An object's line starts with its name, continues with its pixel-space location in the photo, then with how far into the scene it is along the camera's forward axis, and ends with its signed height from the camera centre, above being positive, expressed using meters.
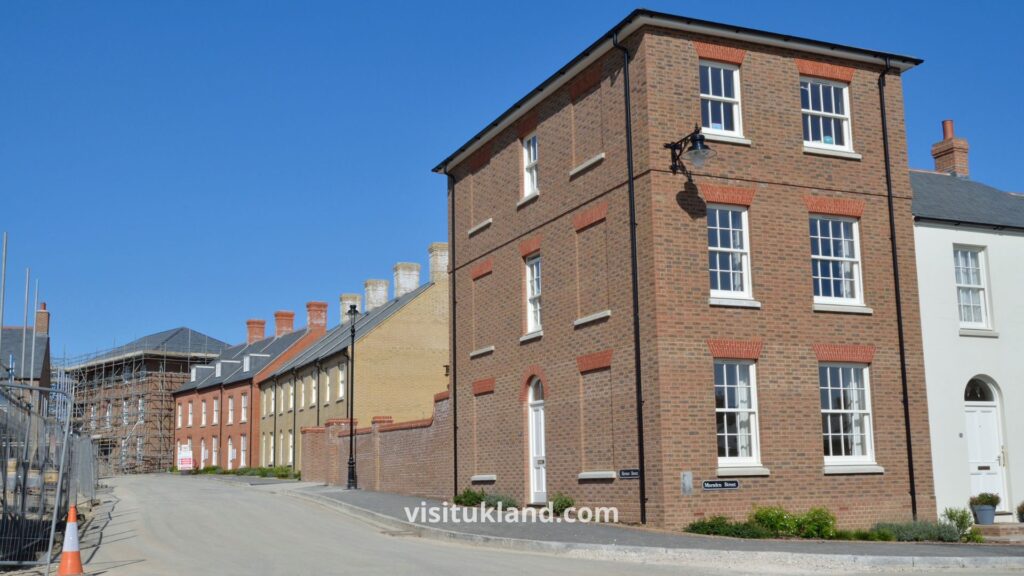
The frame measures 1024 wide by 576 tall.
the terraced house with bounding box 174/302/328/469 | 58.94 +3.77
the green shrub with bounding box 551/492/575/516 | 20.67 -1.14
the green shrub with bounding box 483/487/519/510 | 22.72 -1.19
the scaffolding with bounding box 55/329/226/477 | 73.62 +4.39
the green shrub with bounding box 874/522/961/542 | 17.92 -1.62
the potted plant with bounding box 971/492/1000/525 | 20.64 -1.38
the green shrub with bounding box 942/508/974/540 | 18.91 -1.49
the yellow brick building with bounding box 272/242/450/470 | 44.81 +3.80
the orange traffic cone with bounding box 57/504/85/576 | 13.45 -1.29
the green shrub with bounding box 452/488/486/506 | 23.84 -1.14
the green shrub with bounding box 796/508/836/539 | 17.61 -1.43
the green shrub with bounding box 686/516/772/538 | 16.95 -1.41
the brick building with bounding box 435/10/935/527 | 18.55 +3.05
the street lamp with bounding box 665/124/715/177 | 17.38 +5.01
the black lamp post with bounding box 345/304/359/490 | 32.50 -0.40
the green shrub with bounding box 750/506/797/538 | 17.53 -1.34
